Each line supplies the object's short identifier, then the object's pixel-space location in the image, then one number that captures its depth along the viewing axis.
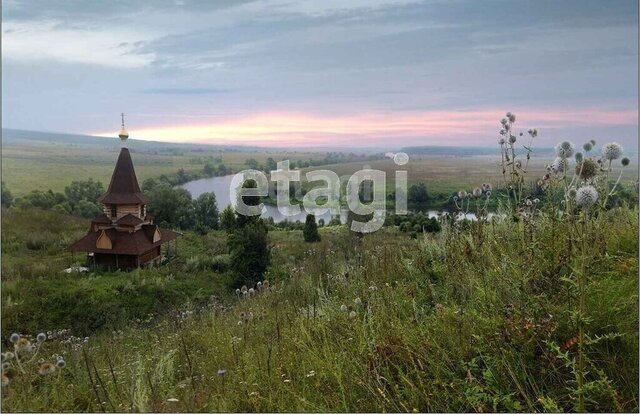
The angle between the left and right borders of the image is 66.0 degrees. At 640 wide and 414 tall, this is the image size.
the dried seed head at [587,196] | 2.37
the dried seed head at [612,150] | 2.65
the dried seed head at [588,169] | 2.63
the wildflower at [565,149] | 2.76
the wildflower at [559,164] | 2.82
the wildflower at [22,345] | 2.27
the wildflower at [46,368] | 2.33
